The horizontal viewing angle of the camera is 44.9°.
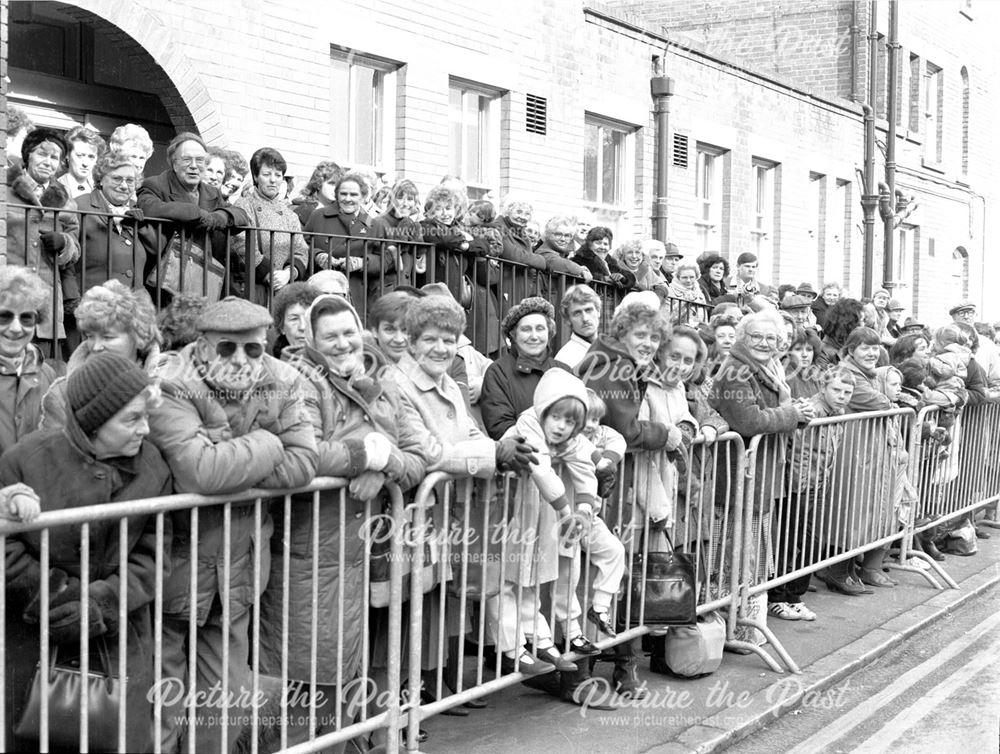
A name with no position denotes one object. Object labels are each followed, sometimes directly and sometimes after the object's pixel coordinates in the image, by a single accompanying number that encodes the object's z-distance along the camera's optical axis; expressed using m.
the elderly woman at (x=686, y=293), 12.35
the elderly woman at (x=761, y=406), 7.20
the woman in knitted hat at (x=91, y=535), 3.75
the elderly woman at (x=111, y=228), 6.34
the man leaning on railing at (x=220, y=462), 4.12
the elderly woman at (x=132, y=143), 6.84
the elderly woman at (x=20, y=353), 4.47
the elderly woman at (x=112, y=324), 4.61
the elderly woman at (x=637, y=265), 11.56
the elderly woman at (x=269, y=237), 7.29
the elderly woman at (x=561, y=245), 9.89
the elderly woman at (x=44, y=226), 5.95
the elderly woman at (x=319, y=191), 8.55
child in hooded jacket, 5.56
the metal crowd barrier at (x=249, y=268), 6.29
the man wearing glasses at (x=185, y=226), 6.66
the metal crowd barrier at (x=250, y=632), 3.69
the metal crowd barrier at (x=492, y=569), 5.12
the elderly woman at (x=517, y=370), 6.18
